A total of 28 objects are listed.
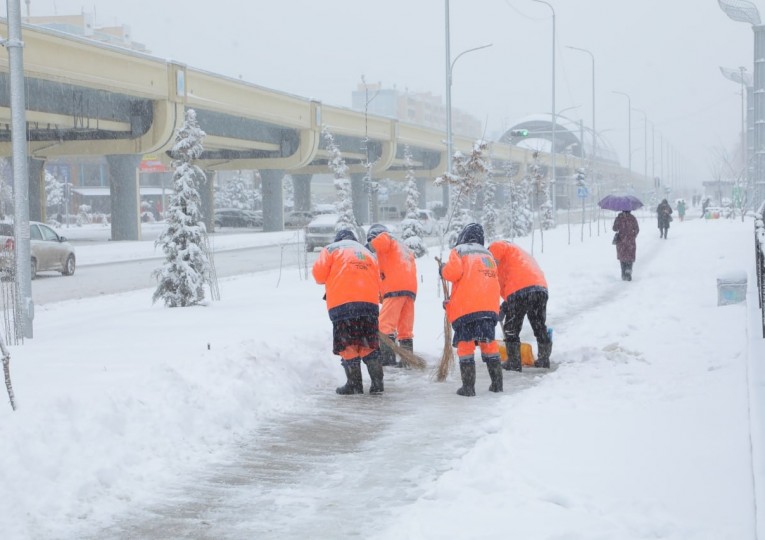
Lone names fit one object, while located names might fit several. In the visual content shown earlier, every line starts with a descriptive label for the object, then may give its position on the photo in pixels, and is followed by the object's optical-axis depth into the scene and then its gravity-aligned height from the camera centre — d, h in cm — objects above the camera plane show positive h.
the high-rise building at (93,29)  11399 +2830
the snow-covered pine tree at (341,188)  2671 +145
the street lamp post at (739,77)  3064 +493
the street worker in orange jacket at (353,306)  912 -63
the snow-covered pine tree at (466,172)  1918 +135
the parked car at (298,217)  5718 +136
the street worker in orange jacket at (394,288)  1073 -56
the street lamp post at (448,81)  2473 +410
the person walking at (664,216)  3731 +66
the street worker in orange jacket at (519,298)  1045 -67
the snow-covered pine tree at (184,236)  1478 +8
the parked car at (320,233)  3634 +22
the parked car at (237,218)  6625 +151
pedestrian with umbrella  2041 +10
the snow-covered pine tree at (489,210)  4302 +117
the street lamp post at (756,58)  1934 +351
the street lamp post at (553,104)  4262 +603
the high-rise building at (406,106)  16820 +2379
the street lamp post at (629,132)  7356 +767
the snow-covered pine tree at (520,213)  4250 +111
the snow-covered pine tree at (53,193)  8262 +431
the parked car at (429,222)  4735 +75
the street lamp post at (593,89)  5283 +798
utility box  1462 -85
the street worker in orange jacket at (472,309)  910 -68
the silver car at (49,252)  2447 -21
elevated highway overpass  3222 +531
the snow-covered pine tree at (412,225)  2986 +39
